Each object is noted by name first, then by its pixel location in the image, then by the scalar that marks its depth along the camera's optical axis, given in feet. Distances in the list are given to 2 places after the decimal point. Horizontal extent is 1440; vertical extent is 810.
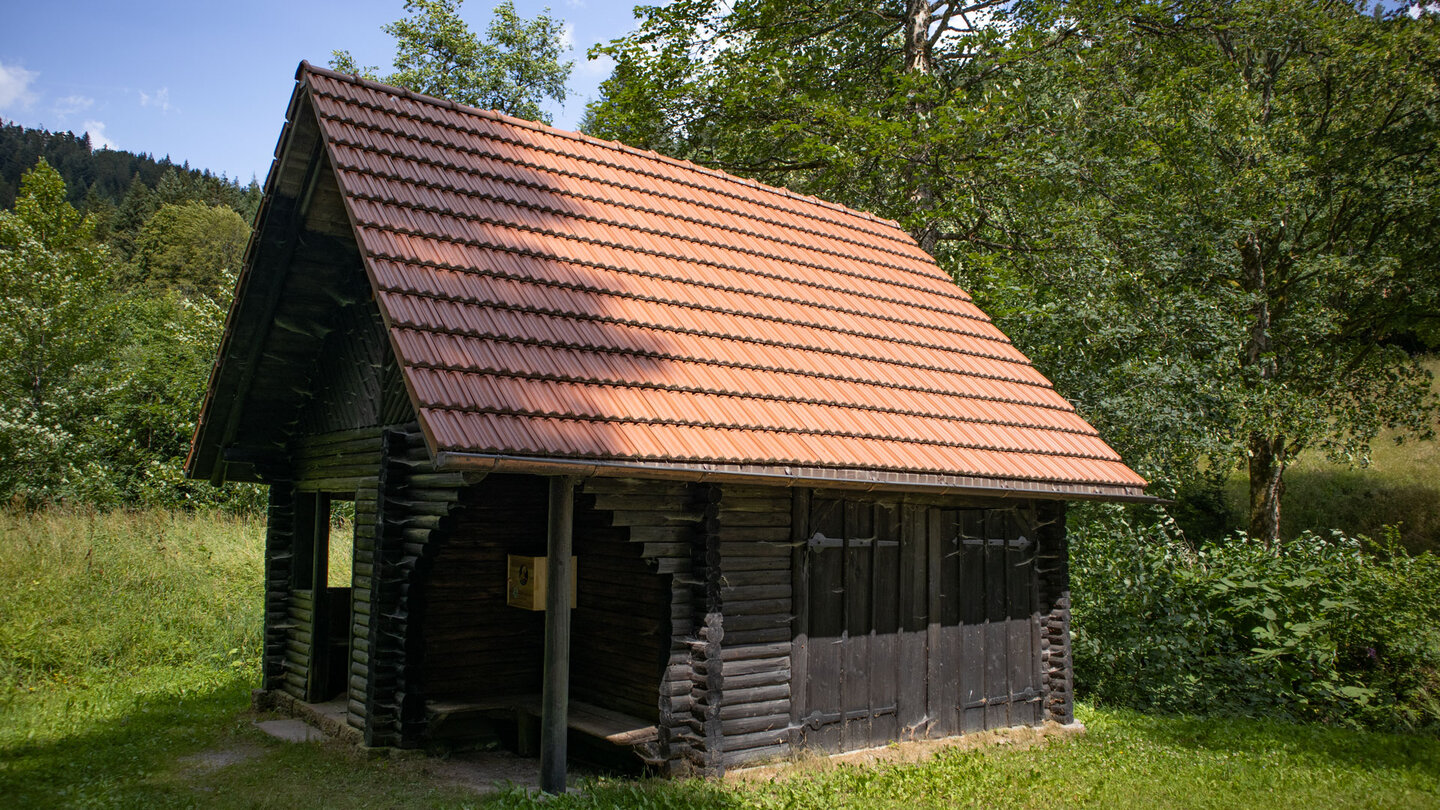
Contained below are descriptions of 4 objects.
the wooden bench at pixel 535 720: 21.22
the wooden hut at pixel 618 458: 19.92
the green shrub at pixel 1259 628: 30.76
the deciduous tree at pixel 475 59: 88.69
